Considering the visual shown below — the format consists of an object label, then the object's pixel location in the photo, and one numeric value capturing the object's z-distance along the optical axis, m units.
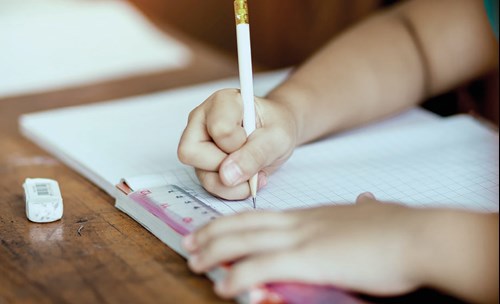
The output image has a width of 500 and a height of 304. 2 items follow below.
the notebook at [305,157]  0.87
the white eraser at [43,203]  0.86
